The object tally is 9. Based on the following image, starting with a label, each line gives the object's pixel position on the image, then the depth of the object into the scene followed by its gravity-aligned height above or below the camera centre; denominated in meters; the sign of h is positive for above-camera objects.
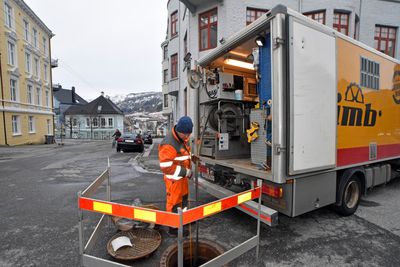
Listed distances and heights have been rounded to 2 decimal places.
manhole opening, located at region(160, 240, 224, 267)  2.84 -1.68
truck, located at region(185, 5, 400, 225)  2.98 +0.14
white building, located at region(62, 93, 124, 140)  48.22 +1.08
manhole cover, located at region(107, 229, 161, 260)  2.91 -1.67
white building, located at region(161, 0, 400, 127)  12.27 +6.13
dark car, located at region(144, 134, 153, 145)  27.24 -1.74
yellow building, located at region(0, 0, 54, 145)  20.47 +5.33
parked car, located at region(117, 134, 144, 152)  16.00 -1.22
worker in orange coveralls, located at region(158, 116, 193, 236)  3.16 -0.51
